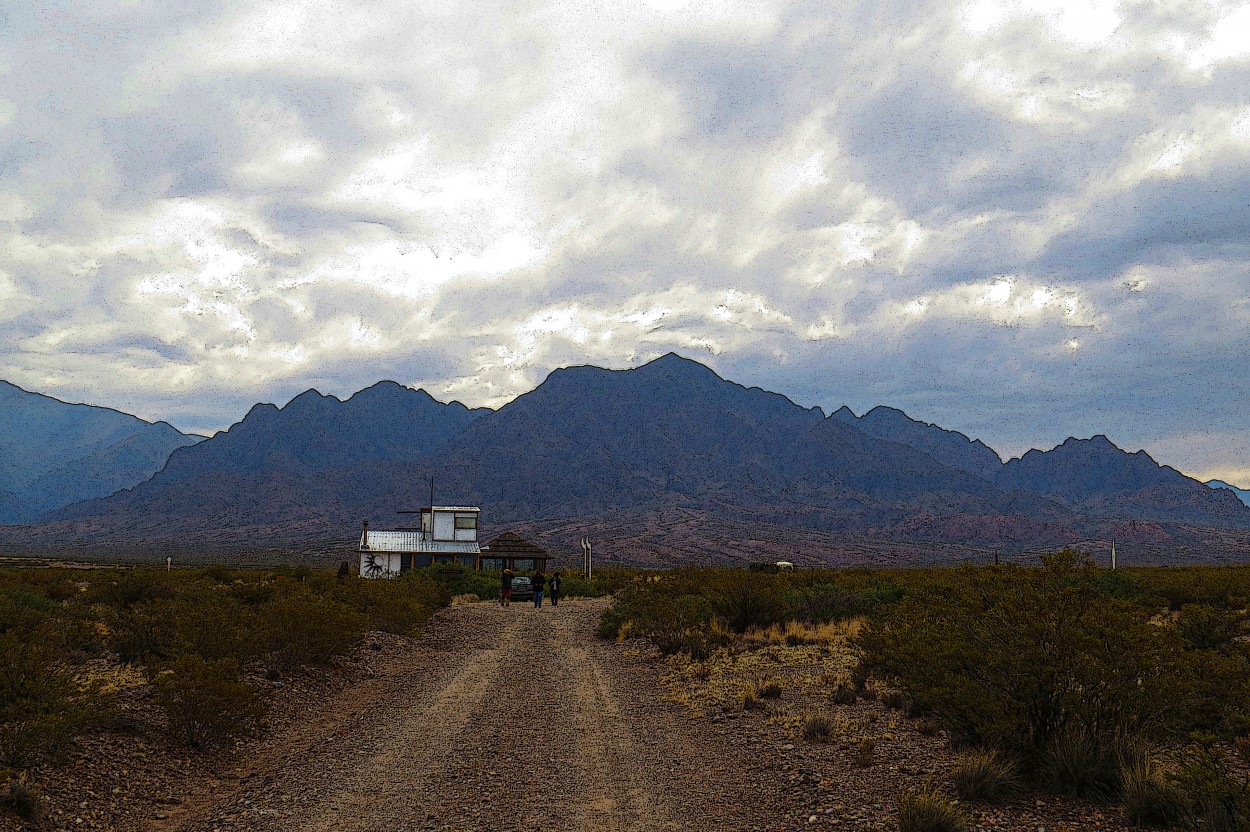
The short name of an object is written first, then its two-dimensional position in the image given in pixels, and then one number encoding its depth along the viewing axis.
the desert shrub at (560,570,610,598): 47.97
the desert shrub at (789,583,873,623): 25.84
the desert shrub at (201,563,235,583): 34.34
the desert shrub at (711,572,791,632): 24.20
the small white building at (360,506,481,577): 58.47
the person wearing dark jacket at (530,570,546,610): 37.34
